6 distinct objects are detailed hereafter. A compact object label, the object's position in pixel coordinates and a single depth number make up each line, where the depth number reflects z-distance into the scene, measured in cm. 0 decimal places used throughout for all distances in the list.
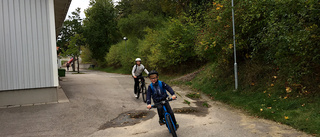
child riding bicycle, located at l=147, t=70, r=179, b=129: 527
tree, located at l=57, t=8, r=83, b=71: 3854
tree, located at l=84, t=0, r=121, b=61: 4609
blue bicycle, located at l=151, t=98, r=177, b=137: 485
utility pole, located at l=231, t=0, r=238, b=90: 913
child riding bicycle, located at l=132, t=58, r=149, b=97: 945
